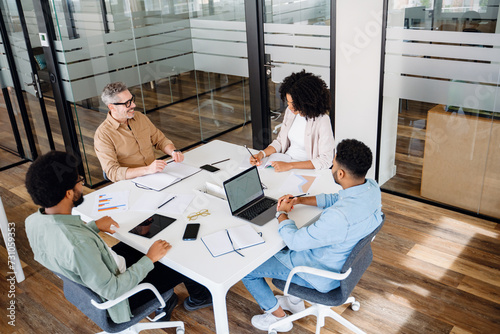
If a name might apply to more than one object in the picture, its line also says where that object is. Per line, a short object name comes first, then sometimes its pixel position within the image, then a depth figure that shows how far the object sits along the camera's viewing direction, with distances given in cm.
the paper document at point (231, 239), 229
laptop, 257
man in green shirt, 200
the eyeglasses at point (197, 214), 262
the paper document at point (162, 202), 271
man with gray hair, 320
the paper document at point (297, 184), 286
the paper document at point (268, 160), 324
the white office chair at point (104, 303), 211
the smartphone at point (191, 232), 239
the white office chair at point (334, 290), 222
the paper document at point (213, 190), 290
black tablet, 247
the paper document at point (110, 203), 273
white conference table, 215
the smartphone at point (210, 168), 321
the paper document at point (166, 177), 301
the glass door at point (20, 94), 483
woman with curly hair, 322
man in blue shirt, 220
